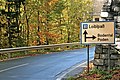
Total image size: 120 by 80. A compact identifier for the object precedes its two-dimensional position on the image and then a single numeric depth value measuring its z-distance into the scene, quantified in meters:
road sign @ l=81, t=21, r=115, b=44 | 12.60
